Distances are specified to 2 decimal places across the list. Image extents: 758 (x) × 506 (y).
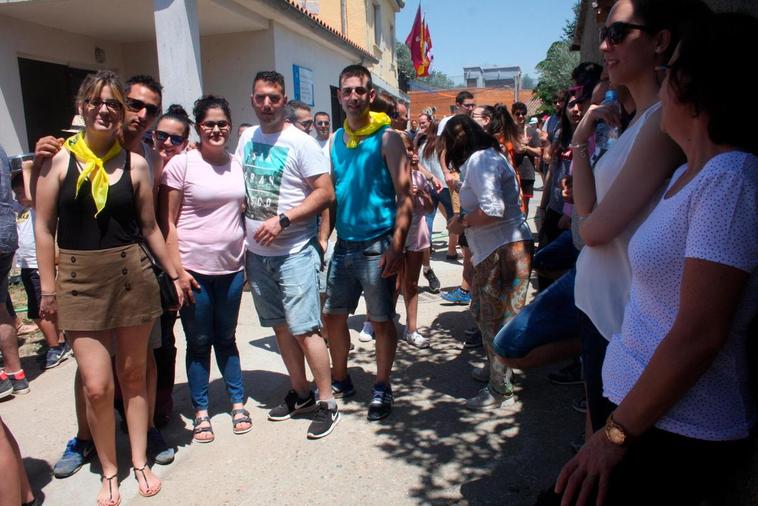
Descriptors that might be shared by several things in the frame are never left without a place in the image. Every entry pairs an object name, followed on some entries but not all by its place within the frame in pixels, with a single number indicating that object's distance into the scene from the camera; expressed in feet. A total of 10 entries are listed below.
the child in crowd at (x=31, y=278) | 15.34
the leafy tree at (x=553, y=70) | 69.77
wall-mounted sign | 34.17
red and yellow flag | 74.59
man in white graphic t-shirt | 11.16
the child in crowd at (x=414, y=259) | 16.20
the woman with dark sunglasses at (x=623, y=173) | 5.79
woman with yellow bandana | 8.84
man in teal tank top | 11.50
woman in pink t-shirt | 10.89
